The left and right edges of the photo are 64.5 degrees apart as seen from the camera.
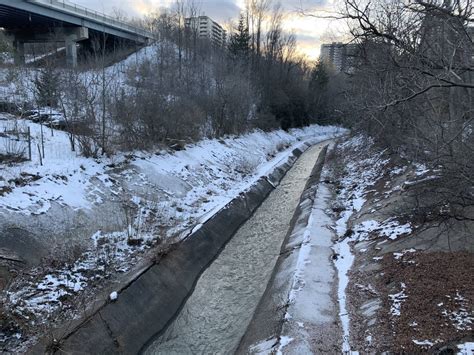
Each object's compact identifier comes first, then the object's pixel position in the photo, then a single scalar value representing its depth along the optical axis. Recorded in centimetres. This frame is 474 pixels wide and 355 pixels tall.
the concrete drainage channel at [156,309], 724
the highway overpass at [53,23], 3850
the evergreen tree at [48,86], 1562
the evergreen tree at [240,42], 5069
